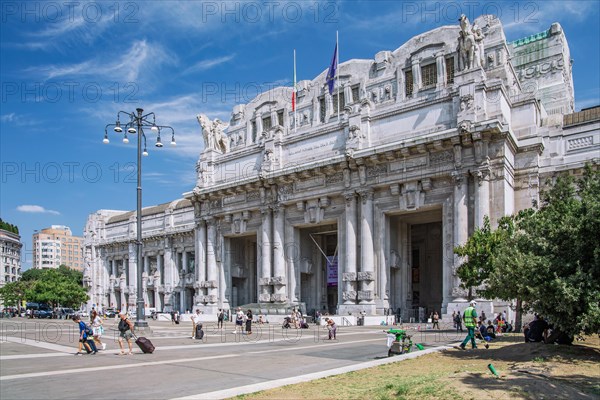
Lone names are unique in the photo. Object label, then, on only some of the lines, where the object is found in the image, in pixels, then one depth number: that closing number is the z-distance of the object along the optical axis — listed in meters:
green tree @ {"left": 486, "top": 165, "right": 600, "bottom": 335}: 14.99
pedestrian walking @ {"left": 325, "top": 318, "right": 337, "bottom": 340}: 24.05
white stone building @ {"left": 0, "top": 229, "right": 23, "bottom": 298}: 128.25
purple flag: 48.69
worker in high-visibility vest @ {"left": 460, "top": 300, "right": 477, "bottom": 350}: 18.23
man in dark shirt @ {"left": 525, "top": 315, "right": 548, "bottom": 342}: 18.08
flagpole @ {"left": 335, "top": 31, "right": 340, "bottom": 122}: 50.03
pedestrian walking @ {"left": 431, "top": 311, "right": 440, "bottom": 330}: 32.20
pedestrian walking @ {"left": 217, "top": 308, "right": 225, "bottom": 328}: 35.28
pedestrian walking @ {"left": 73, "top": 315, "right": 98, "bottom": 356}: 17.80
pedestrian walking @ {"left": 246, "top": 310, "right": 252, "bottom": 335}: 28.41
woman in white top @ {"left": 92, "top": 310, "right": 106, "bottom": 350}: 20.16
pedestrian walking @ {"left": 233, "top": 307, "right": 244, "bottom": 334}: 30.78
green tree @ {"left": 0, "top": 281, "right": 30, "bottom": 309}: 85.56
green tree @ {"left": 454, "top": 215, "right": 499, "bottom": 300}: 27.39
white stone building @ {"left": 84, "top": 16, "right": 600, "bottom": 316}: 36.09
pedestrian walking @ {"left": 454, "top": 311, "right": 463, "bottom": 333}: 29.48
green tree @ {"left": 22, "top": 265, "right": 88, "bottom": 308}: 67.69
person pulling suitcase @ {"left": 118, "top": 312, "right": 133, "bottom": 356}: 17.77
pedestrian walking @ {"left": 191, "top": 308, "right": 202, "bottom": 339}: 24.63
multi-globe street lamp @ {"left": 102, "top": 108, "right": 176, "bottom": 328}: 27.12
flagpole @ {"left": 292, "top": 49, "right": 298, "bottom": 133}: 52.63
